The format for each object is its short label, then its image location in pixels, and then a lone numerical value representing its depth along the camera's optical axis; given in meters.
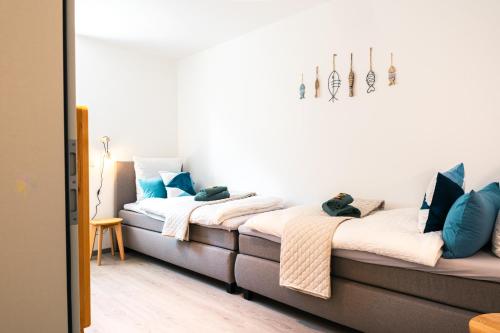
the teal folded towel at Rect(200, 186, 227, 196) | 3.43
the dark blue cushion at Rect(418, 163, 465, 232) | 1.88
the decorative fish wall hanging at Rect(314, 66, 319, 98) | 3.26
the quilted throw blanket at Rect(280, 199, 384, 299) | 2.07
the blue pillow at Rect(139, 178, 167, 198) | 3.88
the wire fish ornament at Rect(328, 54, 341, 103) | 3.13
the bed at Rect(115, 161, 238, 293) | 2.76
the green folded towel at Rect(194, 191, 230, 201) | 3.41
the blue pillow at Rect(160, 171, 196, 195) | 4.00
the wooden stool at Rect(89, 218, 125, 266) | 3.55
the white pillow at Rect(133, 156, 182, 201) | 4.09
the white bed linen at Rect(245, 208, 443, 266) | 1.75
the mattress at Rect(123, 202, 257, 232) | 2.74
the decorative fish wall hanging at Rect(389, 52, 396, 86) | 2.77
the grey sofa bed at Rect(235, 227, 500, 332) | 1.64
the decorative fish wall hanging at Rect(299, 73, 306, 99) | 3.37
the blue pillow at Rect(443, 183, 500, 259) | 1.64
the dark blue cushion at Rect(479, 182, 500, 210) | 1.86
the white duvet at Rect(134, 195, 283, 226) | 2.86
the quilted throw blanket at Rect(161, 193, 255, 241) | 3.05
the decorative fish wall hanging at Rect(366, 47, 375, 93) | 2.89
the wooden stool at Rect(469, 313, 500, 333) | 1.09
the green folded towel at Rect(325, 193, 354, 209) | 2.54
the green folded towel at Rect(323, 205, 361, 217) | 2.47
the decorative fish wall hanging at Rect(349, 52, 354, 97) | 3.01
